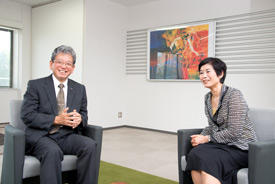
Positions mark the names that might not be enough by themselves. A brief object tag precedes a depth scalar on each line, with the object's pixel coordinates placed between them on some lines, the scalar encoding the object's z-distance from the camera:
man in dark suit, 1.94
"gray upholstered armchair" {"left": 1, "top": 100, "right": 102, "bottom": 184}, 1.84
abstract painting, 4.98
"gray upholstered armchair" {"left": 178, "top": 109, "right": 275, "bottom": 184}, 1.72
